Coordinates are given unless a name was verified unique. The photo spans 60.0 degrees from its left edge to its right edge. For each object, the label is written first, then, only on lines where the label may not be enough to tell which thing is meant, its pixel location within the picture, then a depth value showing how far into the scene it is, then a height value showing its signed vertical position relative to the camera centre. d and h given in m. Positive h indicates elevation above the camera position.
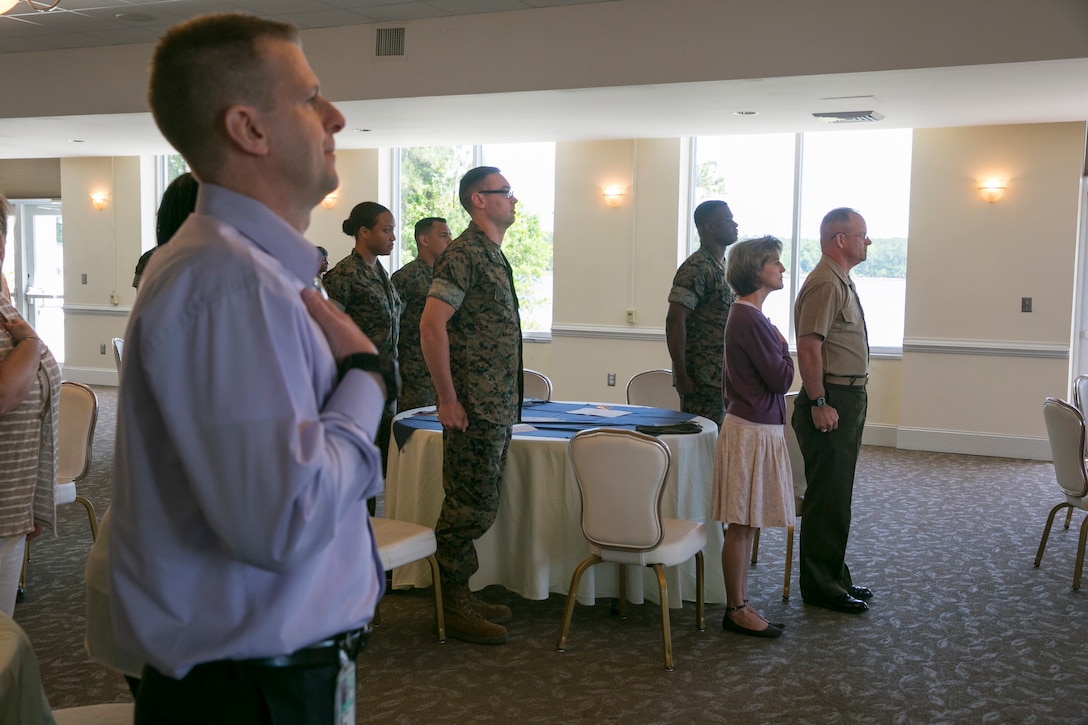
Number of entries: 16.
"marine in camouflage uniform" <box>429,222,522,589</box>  3.65 -0.34
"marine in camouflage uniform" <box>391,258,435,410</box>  5.60 -0.32
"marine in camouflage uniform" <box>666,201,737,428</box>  4.93 -0.13
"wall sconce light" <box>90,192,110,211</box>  12.30 +1.05
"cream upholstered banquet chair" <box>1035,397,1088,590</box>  4.50 -0.72
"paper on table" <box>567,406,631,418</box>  4.73 -0.61
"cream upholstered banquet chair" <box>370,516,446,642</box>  3.46 -0.96
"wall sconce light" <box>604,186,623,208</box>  9.68 +0.99
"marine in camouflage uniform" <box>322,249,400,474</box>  4.98 -0.06
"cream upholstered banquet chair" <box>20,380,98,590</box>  4.60 -0.74
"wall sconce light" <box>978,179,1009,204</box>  8.20 +0.98
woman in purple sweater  3.75 -0.50
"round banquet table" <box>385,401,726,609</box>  4.07 -0.96
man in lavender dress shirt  1.00 -0.15
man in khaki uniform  4.08 -0.44
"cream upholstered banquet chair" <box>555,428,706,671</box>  3.50 -0.78
